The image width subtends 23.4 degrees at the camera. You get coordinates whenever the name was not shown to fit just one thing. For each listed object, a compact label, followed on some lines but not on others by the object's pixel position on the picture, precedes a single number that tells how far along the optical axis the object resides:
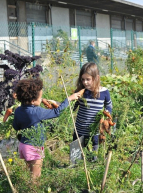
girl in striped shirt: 3.31
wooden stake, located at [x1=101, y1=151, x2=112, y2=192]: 1.82
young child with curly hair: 2.76
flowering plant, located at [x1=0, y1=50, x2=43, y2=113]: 5.74
